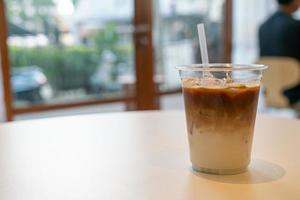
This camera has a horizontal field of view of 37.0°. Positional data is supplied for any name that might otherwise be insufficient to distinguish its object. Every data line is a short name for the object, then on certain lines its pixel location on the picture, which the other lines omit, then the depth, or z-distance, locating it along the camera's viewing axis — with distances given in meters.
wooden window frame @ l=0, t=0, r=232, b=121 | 3.59
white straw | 0.76
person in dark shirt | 3.18
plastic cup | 0.69
